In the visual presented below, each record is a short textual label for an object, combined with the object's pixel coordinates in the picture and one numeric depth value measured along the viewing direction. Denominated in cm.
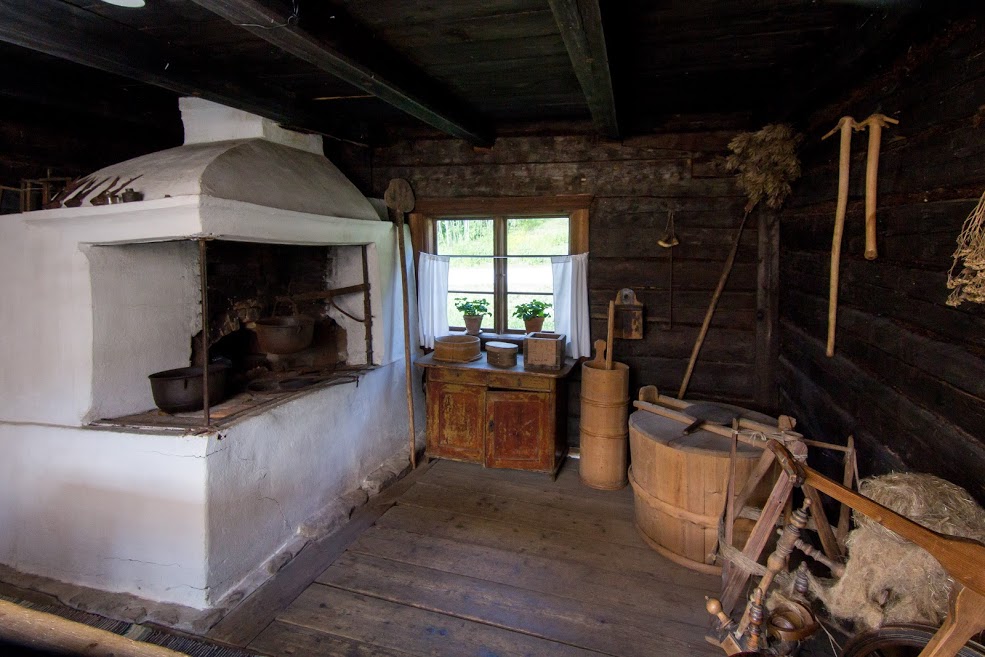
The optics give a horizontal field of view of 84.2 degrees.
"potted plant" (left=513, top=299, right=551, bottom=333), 457
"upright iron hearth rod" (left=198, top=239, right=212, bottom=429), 277
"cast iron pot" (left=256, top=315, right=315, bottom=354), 367
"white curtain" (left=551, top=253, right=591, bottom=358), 449
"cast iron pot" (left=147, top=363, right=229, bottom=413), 304
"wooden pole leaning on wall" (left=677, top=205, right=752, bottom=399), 414
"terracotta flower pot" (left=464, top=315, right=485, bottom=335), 483
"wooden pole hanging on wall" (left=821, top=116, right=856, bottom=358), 255
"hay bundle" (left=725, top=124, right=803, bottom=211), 359
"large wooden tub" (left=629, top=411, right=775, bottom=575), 300
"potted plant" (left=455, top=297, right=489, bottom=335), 483
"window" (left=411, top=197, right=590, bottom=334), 464
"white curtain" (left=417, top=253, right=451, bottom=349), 488
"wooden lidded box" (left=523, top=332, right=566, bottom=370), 424
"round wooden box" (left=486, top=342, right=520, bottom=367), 431
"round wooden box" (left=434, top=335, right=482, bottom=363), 445
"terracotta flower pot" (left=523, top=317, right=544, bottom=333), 457
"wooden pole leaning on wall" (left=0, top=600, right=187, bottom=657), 88
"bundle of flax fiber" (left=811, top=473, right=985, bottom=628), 166
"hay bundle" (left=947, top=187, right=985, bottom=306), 164
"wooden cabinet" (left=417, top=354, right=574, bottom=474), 424
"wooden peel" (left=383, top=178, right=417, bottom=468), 455
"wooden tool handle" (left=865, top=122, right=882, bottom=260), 234
